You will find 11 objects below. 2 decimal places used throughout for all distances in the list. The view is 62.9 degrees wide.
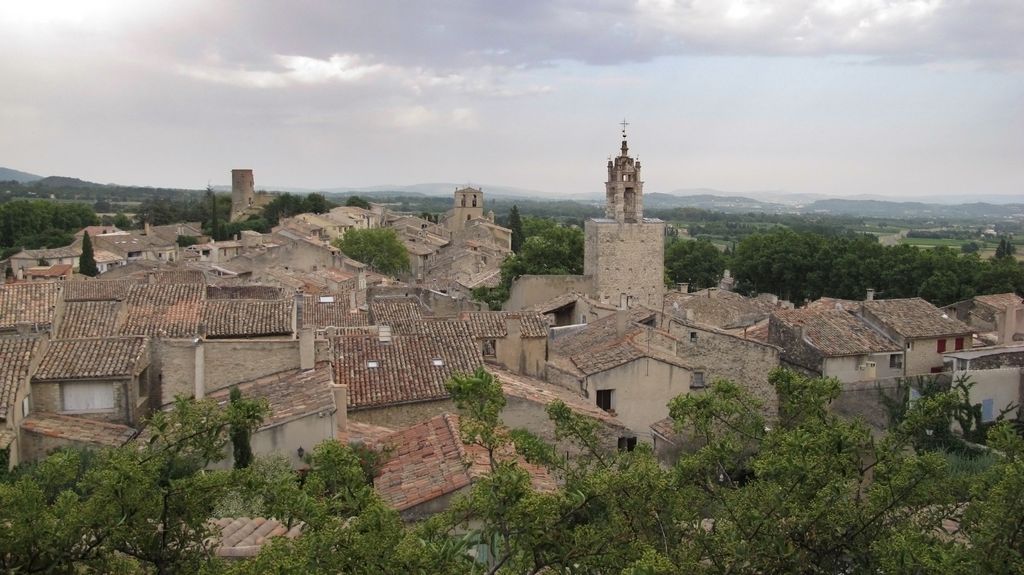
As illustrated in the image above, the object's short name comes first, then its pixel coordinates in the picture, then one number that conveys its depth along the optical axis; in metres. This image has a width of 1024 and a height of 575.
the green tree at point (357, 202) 127.78
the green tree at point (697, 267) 84.94
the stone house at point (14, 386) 16.64
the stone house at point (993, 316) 35.16
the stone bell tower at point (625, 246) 42.31
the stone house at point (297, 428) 15.94
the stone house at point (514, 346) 24.56
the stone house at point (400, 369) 19.16
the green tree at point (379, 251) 73.75
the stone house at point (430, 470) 11.92
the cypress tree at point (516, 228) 88.62
